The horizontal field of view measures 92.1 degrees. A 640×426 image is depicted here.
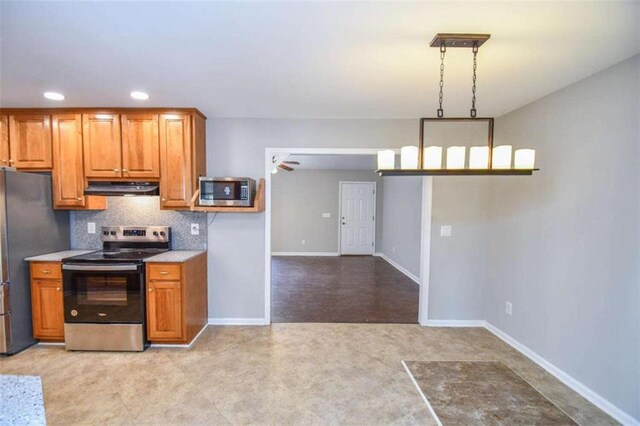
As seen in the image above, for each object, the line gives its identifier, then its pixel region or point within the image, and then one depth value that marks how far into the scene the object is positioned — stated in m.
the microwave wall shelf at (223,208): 3.23
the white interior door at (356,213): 8.34
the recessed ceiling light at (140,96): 2.80
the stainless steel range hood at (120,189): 3.18
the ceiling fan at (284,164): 6.11
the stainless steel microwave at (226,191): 3.21
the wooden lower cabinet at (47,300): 3.01
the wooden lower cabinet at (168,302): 3.00
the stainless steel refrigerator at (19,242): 2.81
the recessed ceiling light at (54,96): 2.80
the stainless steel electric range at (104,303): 2.93
